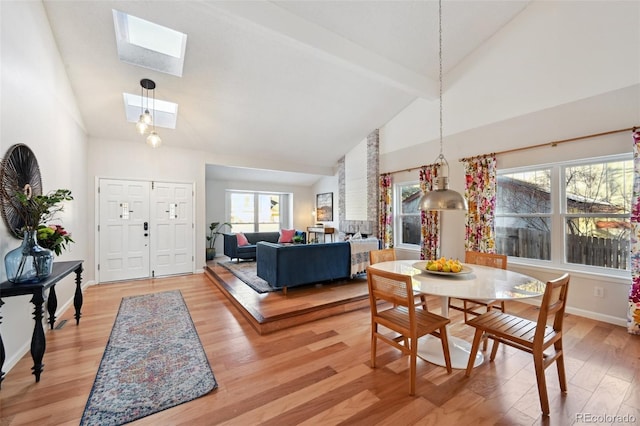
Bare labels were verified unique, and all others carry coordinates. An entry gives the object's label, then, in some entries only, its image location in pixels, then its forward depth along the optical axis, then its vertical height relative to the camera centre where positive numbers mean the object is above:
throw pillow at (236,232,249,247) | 6.37 -0.59
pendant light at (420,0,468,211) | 2.42 +0.15
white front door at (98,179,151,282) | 4.87 -0.27
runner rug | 1.80 -1.31
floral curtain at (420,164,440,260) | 4.82 -0.18
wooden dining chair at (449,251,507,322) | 2.79 -0.52
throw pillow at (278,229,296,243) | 7.33 -0.59
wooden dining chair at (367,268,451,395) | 1.94 -0.86
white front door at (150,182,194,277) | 5.30 -0.25
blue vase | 2.00 -0.36
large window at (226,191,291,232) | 8.55 +0.17
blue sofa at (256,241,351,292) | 3.81 -0.74
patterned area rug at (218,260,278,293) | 4.18 -1.13
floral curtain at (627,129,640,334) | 2.86 -0.40
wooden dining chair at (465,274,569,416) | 1.72 -0.86
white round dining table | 1.87 -0.55
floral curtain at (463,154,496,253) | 4.06 +0.22
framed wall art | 8.49 +0.30
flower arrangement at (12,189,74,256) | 2.18 +0.01
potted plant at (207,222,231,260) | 7.70 -0.49
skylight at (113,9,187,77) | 3.33 +2.29
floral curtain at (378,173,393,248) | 5.82 +0.10
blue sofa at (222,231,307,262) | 6.30 -0.71
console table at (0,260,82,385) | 1.91 -0.63
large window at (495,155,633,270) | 3.21 +0.04
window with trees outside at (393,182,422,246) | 5.57 +0.04
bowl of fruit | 2.36 -0.48
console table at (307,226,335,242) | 7.87 -0.46
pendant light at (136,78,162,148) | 3.47 +1.94
